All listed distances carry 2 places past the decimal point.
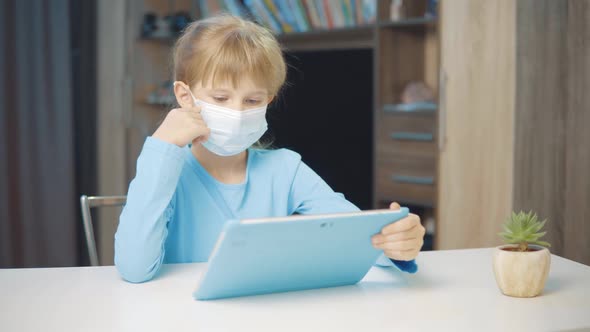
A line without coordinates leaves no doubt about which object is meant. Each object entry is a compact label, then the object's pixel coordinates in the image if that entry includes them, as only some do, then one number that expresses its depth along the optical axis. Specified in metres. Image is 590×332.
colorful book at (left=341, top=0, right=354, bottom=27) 3.18
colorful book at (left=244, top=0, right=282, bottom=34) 3.37
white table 0.93
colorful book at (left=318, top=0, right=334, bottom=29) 3.23
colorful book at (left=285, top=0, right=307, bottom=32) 3.31
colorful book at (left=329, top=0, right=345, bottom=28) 3.20
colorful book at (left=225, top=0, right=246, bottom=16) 3.48
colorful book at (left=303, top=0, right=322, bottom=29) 3.28
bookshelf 2.97
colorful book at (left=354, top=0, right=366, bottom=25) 3.13
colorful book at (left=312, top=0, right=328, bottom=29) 3.25
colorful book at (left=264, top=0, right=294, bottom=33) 3.34
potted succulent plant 1.07
